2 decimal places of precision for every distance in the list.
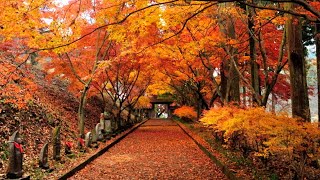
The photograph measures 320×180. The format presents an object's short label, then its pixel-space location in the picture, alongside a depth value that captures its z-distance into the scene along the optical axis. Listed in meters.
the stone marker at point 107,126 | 18.67
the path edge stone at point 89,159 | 7.99
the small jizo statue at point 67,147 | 10.90
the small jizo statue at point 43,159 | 8.28
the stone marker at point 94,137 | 14.15
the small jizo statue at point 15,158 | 6.52
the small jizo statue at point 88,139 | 12.97
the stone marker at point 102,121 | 16.34
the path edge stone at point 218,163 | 7.51
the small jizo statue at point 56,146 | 9.56
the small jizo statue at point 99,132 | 14.88
